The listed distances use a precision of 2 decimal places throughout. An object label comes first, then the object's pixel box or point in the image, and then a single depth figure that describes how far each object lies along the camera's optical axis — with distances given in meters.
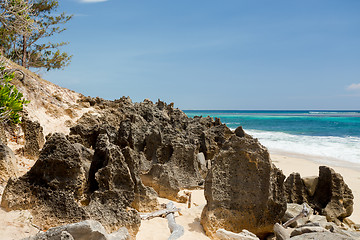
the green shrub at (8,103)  6.83
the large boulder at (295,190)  6.62
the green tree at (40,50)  19.25
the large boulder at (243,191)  5.47
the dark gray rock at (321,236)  4.35
